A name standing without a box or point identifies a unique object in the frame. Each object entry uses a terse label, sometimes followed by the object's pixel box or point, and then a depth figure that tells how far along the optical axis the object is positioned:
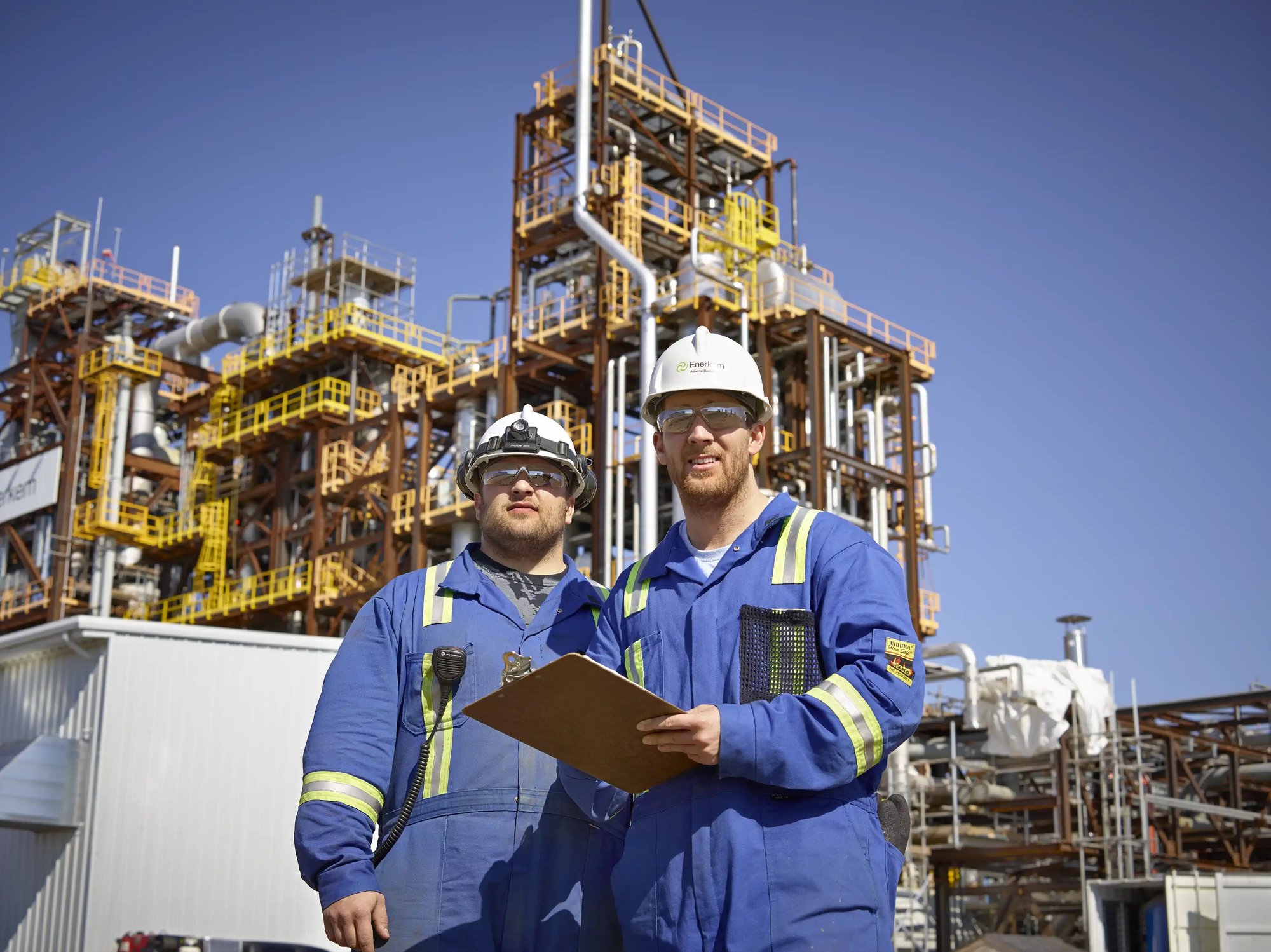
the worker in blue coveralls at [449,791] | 4.69
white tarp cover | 23.80
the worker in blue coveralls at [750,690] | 3.66
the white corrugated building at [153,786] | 15.83
